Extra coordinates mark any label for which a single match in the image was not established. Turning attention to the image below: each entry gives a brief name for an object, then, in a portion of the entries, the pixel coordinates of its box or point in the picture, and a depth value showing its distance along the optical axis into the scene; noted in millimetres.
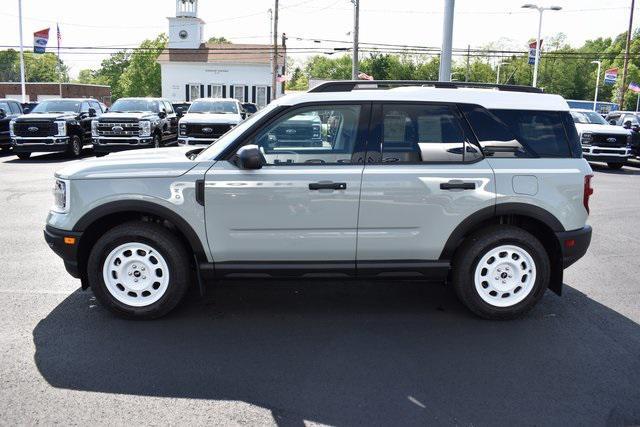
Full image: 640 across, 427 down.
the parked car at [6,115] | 19828
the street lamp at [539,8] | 34206
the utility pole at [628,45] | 37031
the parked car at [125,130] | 18109
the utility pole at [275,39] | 42469
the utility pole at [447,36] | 11141
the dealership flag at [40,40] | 36531
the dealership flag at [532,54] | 41094
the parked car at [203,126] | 17000
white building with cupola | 57344
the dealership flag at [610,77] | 41469
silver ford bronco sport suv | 4777
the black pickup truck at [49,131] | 18156
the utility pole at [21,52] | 35594
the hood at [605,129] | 19453
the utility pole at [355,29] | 33156
